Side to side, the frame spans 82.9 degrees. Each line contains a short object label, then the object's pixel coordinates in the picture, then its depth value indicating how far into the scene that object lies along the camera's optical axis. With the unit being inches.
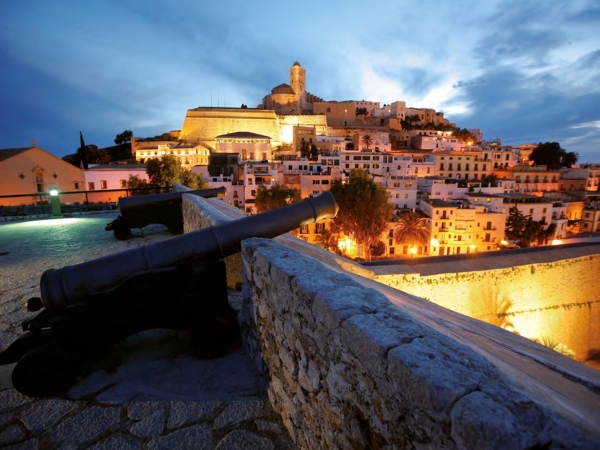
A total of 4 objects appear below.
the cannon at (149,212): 237.8
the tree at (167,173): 944.3
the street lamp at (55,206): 391.6
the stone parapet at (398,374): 28.7
